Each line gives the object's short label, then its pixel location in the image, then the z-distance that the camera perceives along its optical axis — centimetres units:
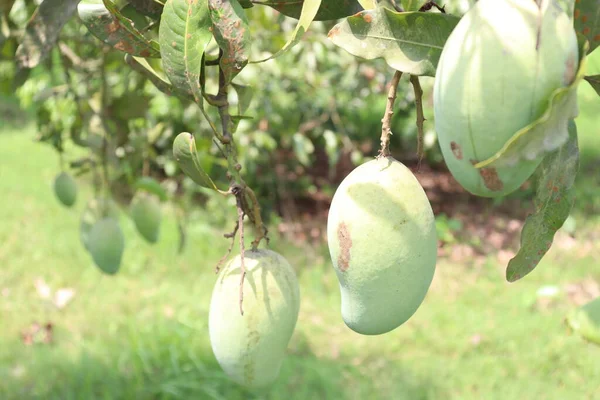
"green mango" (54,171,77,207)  140
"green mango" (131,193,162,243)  131
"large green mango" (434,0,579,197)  34
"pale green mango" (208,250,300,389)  58
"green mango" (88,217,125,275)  117
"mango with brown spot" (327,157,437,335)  46
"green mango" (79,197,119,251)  126
